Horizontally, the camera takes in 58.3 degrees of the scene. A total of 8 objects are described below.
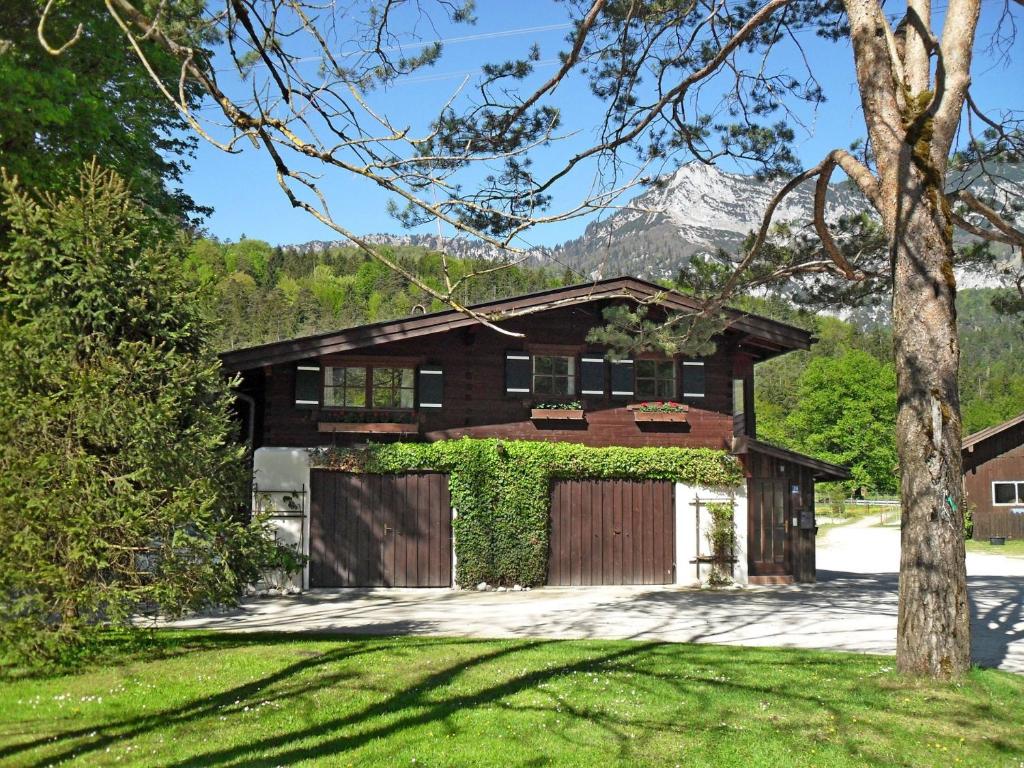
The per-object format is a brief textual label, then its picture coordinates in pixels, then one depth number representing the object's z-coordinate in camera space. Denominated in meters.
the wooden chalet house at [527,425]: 17.22
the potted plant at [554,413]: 18.11
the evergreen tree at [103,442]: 8.74
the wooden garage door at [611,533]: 17.91
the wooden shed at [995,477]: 35.47
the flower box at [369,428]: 17.20
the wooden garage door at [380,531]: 17.20
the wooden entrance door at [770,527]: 18.53
